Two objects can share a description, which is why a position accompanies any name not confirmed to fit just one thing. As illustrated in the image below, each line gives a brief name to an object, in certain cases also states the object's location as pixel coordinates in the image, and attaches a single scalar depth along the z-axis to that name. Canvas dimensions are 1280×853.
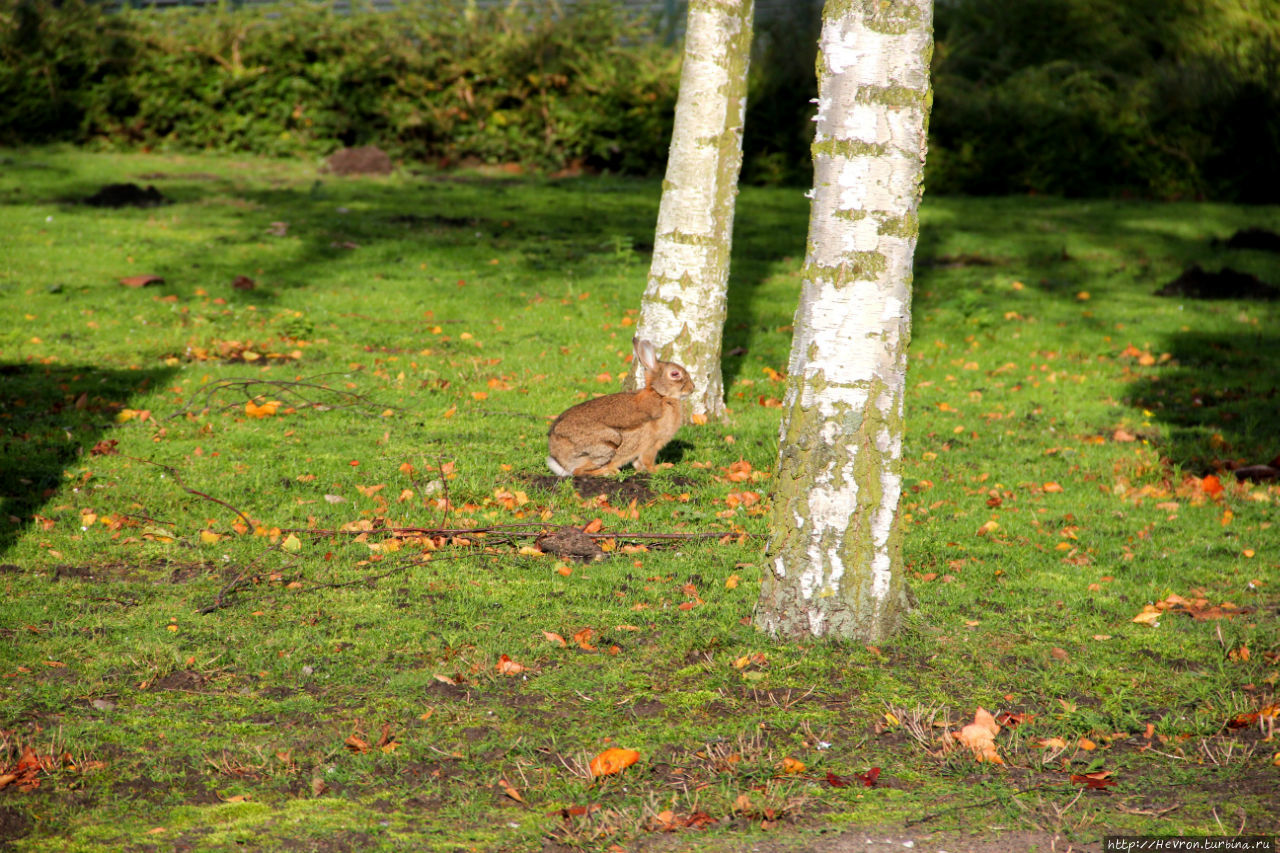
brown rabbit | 16.95
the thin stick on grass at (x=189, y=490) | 15.53
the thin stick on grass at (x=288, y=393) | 20.87
